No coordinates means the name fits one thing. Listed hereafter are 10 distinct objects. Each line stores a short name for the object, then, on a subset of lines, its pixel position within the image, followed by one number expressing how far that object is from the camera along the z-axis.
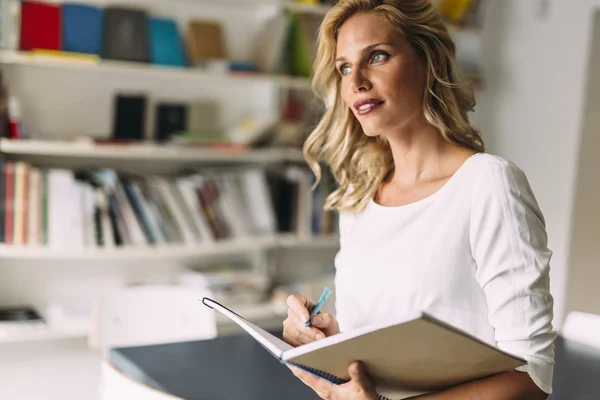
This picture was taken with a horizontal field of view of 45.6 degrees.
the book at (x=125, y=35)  3.12
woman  1.17
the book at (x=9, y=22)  2.88
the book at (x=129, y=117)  3.26
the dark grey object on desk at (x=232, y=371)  1.65
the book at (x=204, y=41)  3.34
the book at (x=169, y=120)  3.36
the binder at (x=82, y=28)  3.03
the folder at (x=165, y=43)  3.25
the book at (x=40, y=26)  2.94
